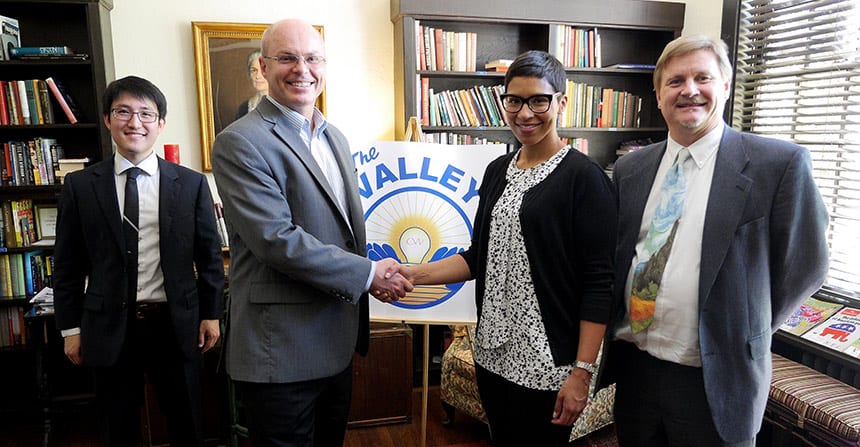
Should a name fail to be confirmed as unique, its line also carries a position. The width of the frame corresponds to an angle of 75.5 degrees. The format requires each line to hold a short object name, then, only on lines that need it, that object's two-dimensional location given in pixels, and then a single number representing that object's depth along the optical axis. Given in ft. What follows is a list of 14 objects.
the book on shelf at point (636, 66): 11.38
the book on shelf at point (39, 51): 8.95
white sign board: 7.25
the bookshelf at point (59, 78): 9.15
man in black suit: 6.12
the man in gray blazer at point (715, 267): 4.14
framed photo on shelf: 9.71
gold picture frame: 9.93
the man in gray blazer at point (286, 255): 4.54
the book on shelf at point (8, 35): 8.89
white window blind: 7.71
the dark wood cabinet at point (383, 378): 9.12
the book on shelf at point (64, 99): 9.23
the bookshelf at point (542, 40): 10.26
